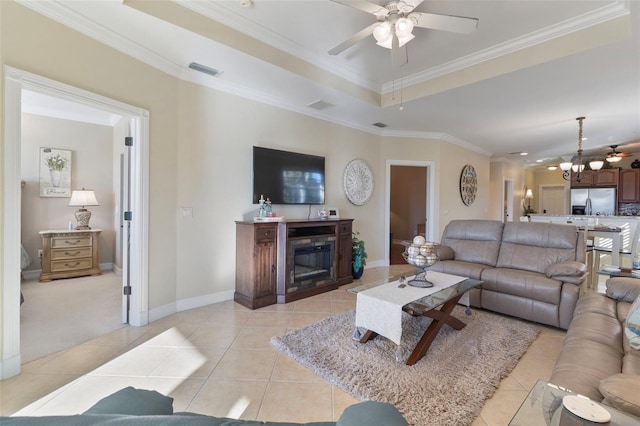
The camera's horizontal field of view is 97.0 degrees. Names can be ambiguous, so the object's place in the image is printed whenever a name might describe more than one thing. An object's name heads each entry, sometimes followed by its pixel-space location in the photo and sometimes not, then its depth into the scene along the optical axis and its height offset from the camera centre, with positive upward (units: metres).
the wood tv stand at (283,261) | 3.37 -0.67
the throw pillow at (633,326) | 1.49 -0.63
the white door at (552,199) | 10.17 +0.47
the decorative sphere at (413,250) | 2.47 -0.35
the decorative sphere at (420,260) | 2.45 -0.43
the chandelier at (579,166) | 4.96 +0.99
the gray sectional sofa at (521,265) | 2.74 -0.62
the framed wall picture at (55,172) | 4.61 +0.56
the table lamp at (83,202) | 4.58 +0.07
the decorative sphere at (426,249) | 2.45 -0.33
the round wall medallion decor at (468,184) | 6.59 +0.64
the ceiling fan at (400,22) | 2.08 +1.46
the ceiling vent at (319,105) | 4.09 +1.56
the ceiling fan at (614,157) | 6.34 +1.27
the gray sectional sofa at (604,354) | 1.01 -0.73
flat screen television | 3.80 +0.47
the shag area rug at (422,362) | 1.71 -1.15
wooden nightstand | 4.27 -0.74
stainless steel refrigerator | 7.93 +0.33
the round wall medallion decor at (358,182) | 5.08 +0.51
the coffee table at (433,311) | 2.10 -0.81
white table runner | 2.04 -0.72
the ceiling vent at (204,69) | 3.06 +1.55
